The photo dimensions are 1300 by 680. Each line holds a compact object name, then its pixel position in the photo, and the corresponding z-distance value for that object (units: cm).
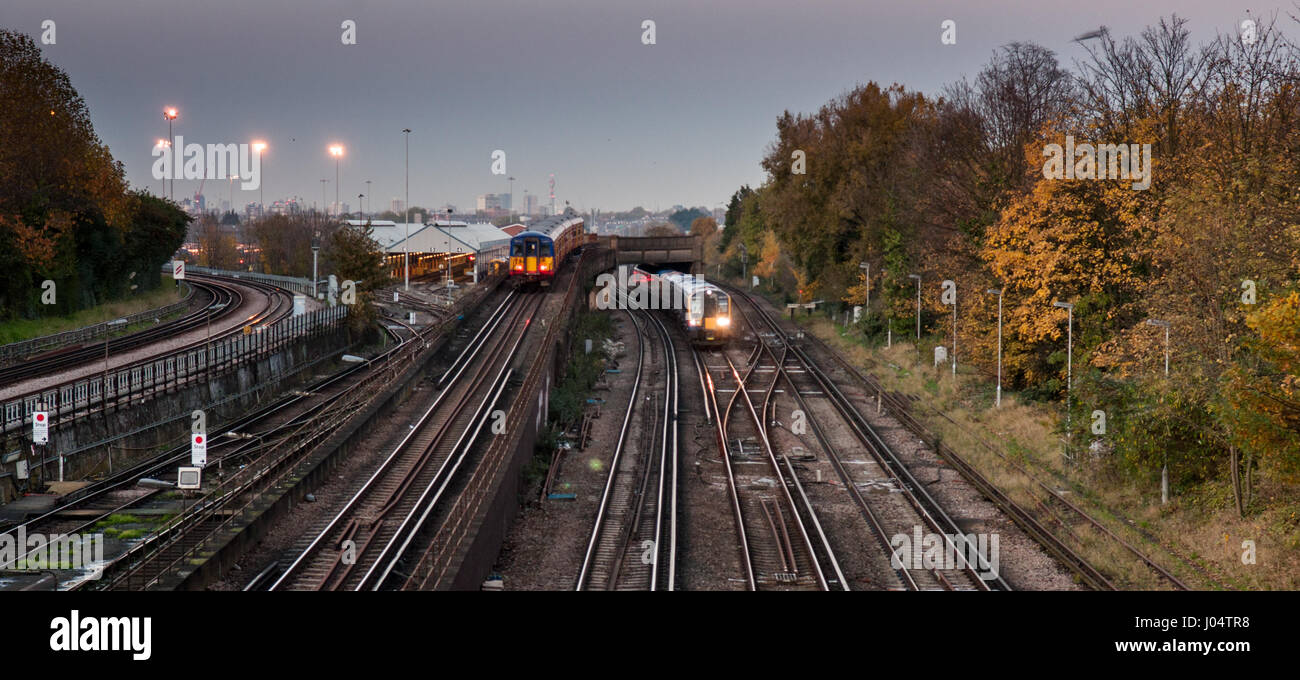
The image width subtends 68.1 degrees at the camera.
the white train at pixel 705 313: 4538
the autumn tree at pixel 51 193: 3603
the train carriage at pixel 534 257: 5372
